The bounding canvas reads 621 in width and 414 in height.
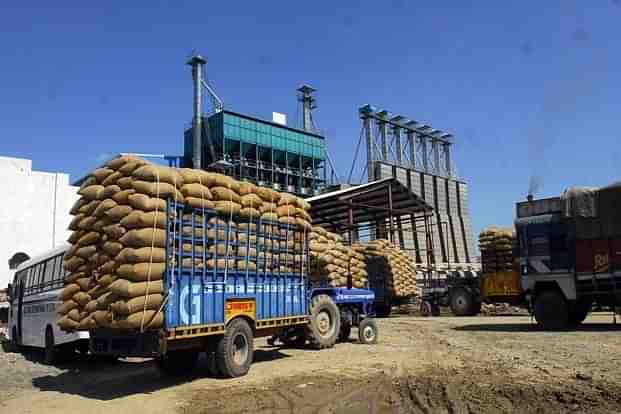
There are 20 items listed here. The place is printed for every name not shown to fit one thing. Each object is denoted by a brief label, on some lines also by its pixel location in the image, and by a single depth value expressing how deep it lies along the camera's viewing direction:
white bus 12.12
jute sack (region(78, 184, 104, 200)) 8.88
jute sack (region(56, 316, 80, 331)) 8.95
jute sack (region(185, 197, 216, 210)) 8.84
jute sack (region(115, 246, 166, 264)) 7.95
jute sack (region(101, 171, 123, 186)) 8.67
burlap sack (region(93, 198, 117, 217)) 8.51
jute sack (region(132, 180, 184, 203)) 8.26
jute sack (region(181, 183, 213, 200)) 8.83
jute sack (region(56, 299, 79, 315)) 9.03
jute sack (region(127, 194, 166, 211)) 8.15
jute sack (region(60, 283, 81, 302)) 9.01
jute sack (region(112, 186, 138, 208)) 8.37
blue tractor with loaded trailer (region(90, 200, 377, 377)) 8.44
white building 25.98
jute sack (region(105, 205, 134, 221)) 8.27
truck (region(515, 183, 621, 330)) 15.21
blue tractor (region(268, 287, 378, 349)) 12.68
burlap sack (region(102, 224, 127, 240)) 8.20
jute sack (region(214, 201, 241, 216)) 9.40
